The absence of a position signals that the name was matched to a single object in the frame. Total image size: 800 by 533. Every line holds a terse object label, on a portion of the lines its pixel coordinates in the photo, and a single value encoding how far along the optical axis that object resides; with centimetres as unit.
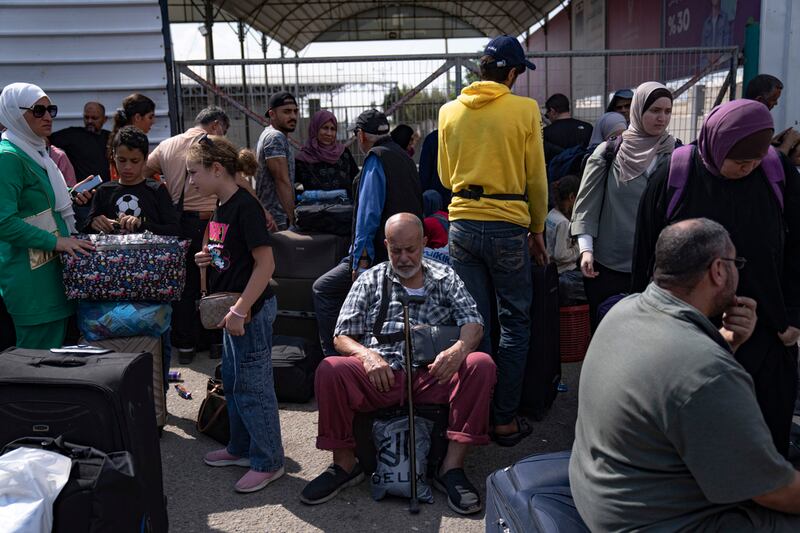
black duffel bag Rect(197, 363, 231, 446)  413
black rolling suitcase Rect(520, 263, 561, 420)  423
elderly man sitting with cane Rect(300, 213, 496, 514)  351
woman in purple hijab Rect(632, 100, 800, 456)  284
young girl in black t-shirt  340
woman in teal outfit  371
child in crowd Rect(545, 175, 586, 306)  504
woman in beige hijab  374
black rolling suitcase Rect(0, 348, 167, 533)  273
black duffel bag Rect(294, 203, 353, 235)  537
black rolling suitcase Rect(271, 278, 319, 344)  537
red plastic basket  461
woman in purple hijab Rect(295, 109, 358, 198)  579
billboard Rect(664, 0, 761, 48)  973
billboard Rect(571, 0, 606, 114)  856
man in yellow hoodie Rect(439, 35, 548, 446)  386
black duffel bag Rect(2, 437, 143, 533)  243
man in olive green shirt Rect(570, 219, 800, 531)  188
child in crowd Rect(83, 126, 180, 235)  420
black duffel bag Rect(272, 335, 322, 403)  467
